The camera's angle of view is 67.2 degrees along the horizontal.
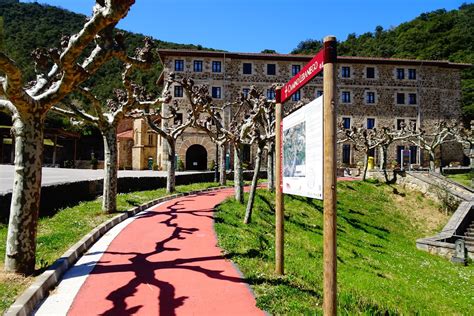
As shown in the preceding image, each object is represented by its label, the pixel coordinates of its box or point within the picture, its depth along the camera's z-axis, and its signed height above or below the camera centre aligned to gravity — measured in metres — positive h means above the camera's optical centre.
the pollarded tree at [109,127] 11.38 +1.32
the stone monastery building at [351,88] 38.25 +8.92
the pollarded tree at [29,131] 5.43 +0.58
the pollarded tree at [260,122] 12.04 +1.91
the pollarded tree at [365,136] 28.10 +2.67
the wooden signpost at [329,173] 3.91 -0.07
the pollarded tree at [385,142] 27.84 +2.05
